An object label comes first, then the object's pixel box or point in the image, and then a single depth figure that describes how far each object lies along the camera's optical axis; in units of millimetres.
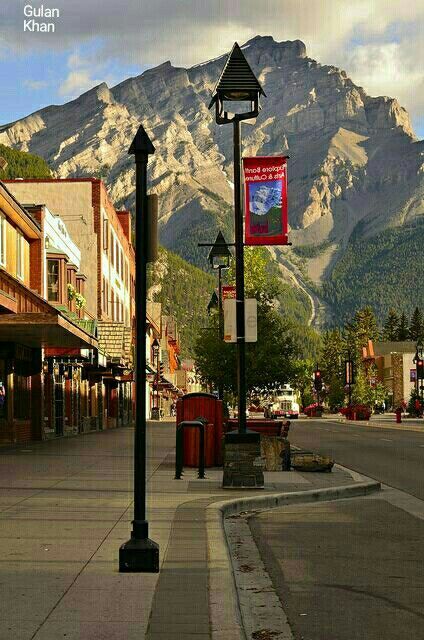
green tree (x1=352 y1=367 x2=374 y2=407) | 143000
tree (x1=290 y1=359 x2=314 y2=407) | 51625
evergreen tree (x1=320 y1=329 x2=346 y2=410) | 159875
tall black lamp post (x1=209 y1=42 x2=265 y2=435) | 18781
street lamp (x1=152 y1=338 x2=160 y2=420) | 90125
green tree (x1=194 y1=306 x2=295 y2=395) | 49750
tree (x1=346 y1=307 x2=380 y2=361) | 178200
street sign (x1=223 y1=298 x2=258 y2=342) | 18141
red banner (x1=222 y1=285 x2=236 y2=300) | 36156
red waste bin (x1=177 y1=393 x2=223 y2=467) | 23766
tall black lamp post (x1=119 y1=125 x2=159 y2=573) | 9781
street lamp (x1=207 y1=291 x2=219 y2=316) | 47441
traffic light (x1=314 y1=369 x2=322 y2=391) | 144000
